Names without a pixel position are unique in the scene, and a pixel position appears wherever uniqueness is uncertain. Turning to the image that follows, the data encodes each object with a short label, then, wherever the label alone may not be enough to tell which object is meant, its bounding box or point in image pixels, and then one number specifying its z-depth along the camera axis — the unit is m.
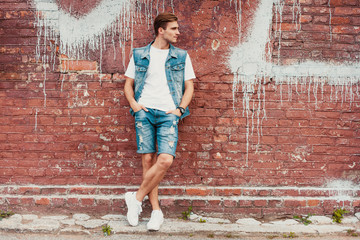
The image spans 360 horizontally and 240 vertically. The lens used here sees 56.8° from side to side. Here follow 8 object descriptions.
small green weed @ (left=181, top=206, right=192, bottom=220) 3.50
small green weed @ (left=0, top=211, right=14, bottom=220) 3.45
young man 3.21
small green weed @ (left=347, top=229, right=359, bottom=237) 3.24
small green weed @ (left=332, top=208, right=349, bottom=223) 3.50
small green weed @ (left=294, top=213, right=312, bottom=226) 3.47
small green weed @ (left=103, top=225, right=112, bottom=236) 3.17
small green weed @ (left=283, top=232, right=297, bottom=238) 3.20
